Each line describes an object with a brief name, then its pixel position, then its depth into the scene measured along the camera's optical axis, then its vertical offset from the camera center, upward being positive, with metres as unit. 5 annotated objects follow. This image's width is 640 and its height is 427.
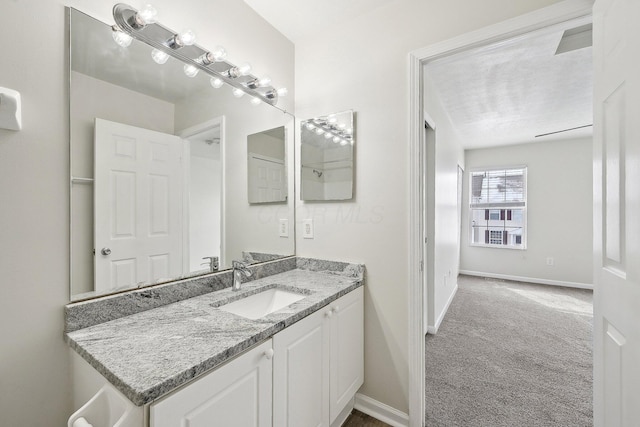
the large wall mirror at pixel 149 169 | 1.00 +0.20
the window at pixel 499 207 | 4.96 +0.11
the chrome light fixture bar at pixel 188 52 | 1.09 +0.78
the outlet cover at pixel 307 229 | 1.91 -0.11
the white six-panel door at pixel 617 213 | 0.76 +0.00
